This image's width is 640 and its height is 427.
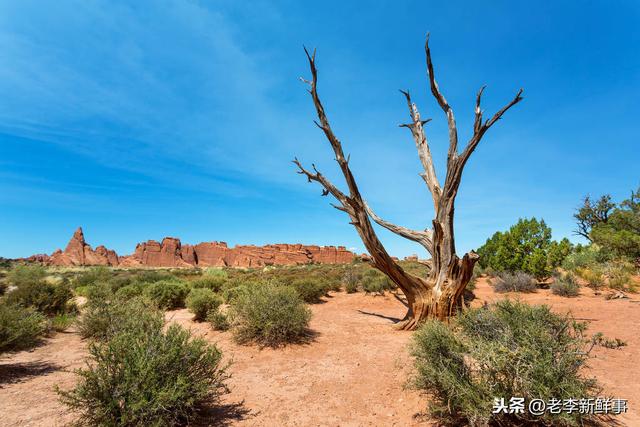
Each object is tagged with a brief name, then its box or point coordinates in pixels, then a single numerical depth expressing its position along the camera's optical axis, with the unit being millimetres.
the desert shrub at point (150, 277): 22194
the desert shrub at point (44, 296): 10570
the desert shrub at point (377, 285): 15883
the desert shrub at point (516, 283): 15578
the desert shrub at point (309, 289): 14073
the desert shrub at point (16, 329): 5746
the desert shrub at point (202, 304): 10125
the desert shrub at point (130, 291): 13755
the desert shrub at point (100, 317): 8031
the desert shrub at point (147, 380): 3252
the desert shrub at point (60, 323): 9127
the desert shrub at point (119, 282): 18094
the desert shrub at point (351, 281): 17328
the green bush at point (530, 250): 17281
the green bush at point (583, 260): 19769
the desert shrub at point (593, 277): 14836
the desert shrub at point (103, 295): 8773
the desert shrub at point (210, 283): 15859
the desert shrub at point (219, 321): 9016
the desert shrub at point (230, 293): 11565
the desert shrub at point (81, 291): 16609
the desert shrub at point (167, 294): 12609
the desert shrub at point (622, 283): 14111
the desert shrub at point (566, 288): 13299
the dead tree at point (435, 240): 8805
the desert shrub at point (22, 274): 20023
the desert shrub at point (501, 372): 3062
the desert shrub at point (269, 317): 7703
